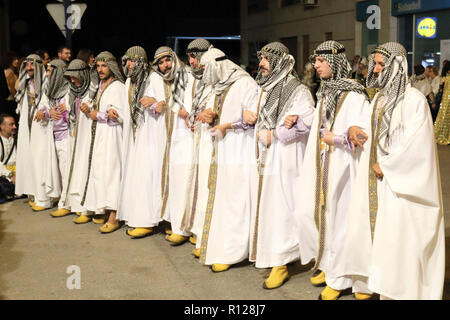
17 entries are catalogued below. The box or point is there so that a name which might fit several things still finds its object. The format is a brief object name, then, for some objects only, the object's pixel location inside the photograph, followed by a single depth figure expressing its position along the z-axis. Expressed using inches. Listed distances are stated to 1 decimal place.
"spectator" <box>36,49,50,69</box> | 347.3
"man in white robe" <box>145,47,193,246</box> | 220.1
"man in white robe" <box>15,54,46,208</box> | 288.8
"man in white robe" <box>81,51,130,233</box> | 245.6
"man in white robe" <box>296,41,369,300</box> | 164.1
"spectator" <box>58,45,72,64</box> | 331.0
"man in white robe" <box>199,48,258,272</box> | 190.7
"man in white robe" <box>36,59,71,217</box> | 273.4
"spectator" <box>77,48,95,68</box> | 341.7
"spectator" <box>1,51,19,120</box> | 348.8
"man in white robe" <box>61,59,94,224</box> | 257.6
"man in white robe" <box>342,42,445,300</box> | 142.8
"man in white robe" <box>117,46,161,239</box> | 233.0
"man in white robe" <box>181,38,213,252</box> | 204.7
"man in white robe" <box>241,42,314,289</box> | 177.3
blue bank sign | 537.3
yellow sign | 552.7
